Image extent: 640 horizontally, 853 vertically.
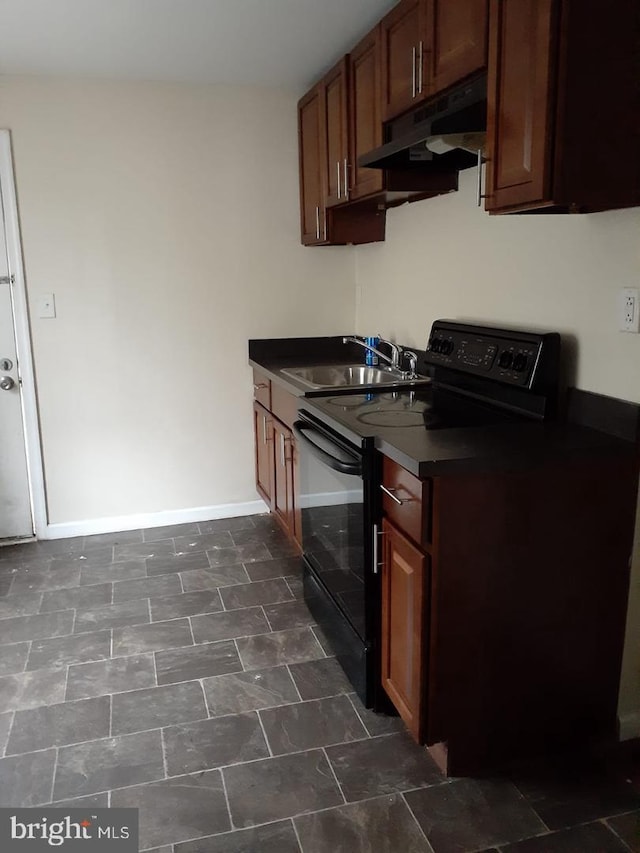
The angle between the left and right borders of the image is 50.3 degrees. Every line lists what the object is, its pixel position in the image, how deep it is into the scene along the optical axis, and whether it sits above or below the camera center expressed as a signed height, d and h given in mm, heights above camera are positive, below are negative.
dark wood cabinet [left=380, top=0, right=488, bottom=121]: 1868 +746
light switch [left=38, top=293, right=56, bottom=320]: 3394 -23
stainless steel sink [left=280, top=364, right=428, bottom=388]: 3212 -367
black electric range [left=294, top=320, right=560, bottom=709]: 1920 -380
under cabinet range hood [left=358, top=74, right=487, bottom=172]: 1900 +476
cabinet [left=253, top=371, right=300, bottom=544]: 2998 -759
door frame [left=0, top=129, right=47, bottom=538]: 3258 -217
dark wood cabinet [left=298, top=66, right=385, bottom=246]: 2951 +574
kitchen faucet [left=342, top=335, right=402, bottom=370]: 3133 -264
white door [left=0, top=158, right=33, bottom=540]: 3365 -674
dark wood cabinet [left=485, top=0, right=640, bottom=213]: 1532 +434
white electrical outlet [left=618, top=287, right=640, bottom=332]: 1734 -45
